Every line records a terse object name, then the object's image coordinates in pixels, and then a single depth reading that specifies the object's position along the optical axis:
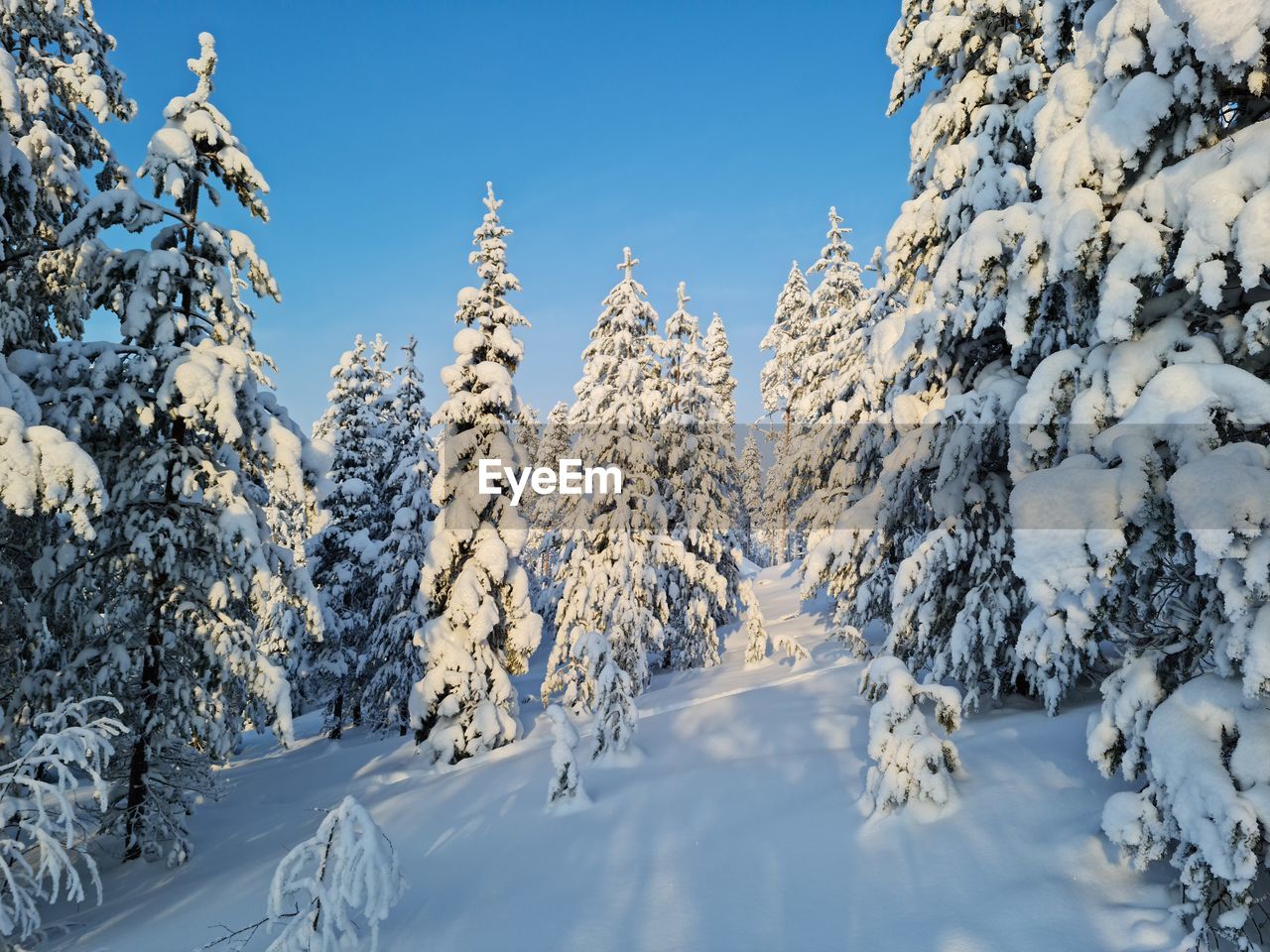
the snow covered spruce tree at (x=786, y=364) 27.59
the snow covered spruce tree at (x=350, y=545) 22.61
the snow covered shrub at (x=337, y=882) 5.31
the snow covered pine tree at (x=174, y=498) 9.10
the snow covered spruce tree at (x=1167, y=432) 3.81
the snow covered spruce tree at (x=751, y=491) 52.72
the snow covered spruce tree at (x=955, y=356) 7.85
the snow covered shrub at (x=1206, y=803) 3.68
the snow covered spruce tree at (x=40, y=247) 7.00
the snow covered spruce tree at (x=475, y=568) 15.30
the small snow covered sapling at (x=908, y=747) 6.16
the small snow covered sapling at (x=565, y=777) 8.82
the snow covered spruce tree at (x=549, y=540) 20.29
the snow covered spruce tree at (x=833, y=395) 16.11
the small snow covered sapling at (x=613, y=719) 10.66
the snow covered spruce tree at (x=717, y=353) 44.06
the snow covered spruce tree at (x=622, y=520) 18.48
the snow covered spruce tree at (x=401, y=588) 20.45
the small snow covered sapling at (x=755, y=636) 18.34
